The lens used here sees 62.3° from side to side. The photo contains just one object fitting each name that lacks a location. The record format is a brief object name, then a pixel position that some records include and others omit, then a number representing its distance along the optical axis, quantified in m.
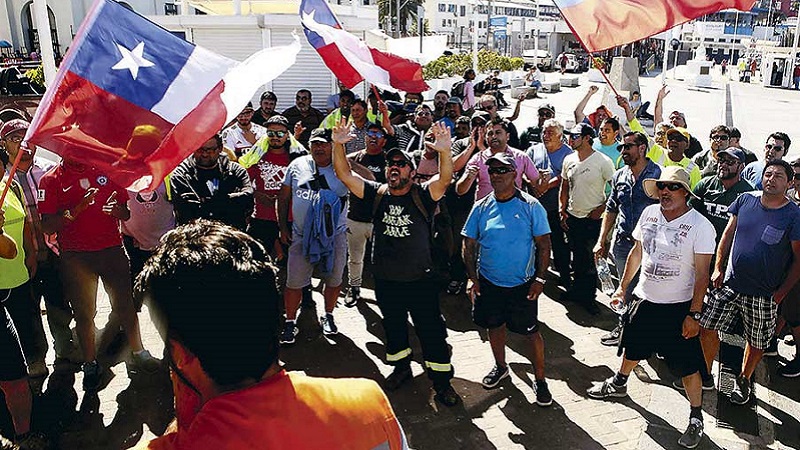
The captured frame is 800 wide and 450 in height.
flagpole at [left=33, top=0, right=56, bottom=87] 6.67
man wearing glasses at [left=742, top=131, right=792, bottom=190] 5.96
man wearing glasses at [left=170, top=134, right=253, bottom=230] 5.12
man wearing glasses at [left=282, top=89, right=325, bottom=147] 9.05
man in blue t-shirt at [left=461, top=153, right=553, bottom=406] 4.57
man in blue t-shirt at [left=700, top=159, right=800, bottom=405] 4.39
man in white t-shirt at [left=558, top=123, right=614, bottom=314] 6.20
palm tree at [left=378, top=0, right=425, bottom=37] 66.81
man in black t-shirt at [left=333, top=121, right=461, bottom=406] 4.61
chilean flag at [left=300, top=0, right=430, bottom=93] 6.35
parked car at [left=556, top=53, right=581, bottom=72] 53.88
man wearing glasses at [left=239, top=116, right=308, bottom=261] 6.08
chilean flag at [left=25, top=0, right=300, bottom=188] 3.47
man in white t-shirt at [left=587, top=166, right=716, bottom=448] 4.13
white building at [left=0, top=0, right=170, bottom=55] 35.22
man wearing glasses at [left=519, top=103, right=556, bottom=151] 8.31
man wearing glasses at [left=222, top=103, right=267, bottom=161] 7.32
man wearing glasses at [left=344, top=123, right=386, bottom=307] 6.31
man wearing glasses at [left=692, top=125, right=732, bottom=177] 6.20
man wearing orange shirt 1.47
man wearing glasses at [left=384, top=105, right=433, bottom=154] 7.69
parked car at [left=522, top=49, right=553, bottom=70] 51.01
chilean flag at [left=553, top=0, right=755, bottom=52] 5.02
